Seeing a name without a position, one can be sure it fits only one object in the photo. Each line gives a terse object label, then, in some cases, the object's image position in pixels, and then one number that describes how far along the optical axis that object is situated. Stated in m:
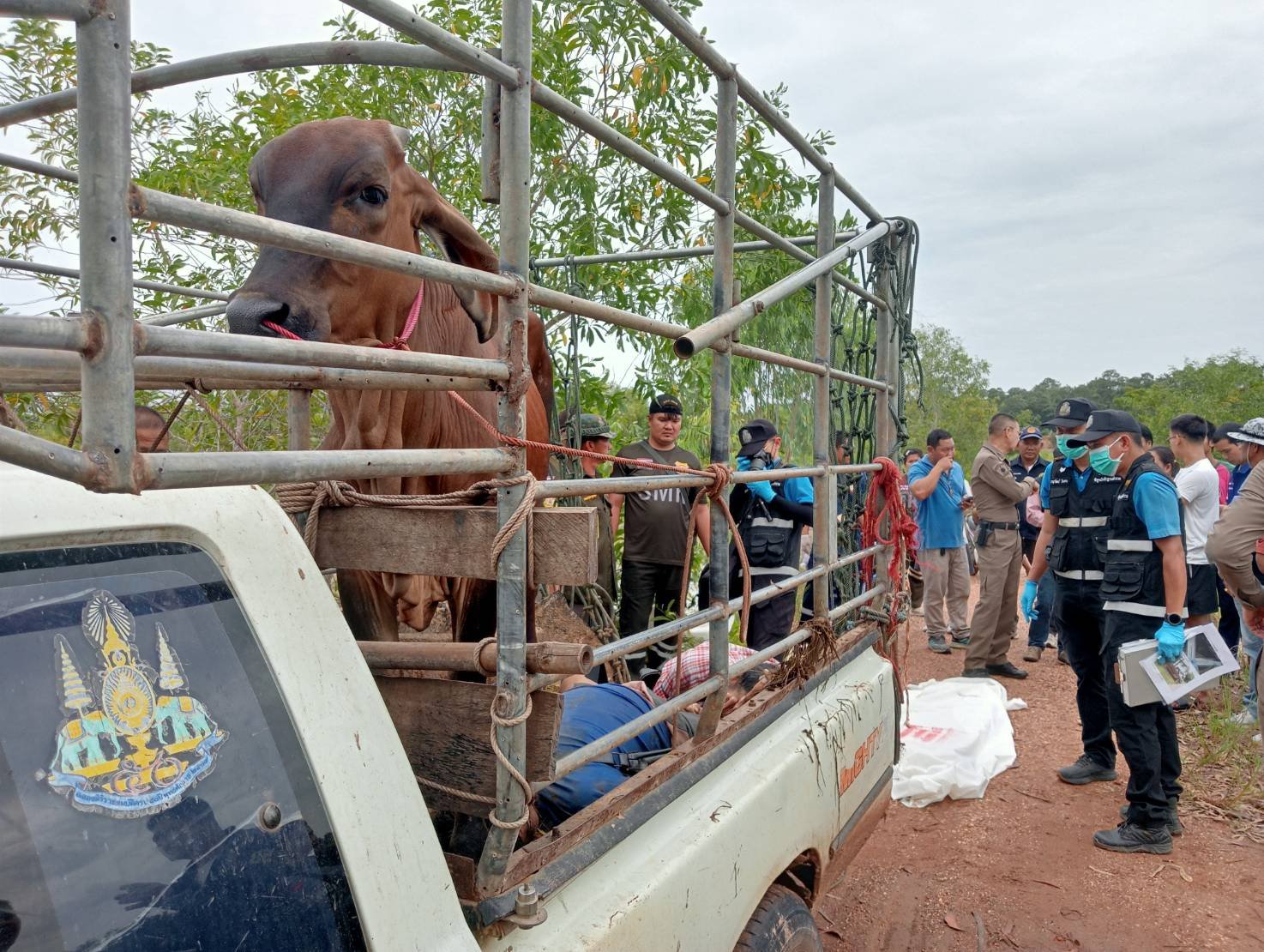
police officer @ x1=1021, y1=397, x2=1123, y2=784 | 5.13
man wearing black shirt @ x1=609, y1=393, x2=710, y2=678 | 5.89
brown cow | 2.20
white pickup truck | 0.97
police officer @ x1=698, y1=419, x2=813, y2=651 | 5.42
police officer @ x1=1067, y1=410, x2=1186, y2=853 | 4.51
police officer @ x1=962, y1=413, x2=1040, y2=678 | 7.56
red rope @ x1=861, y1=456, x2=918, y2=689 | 4.01
